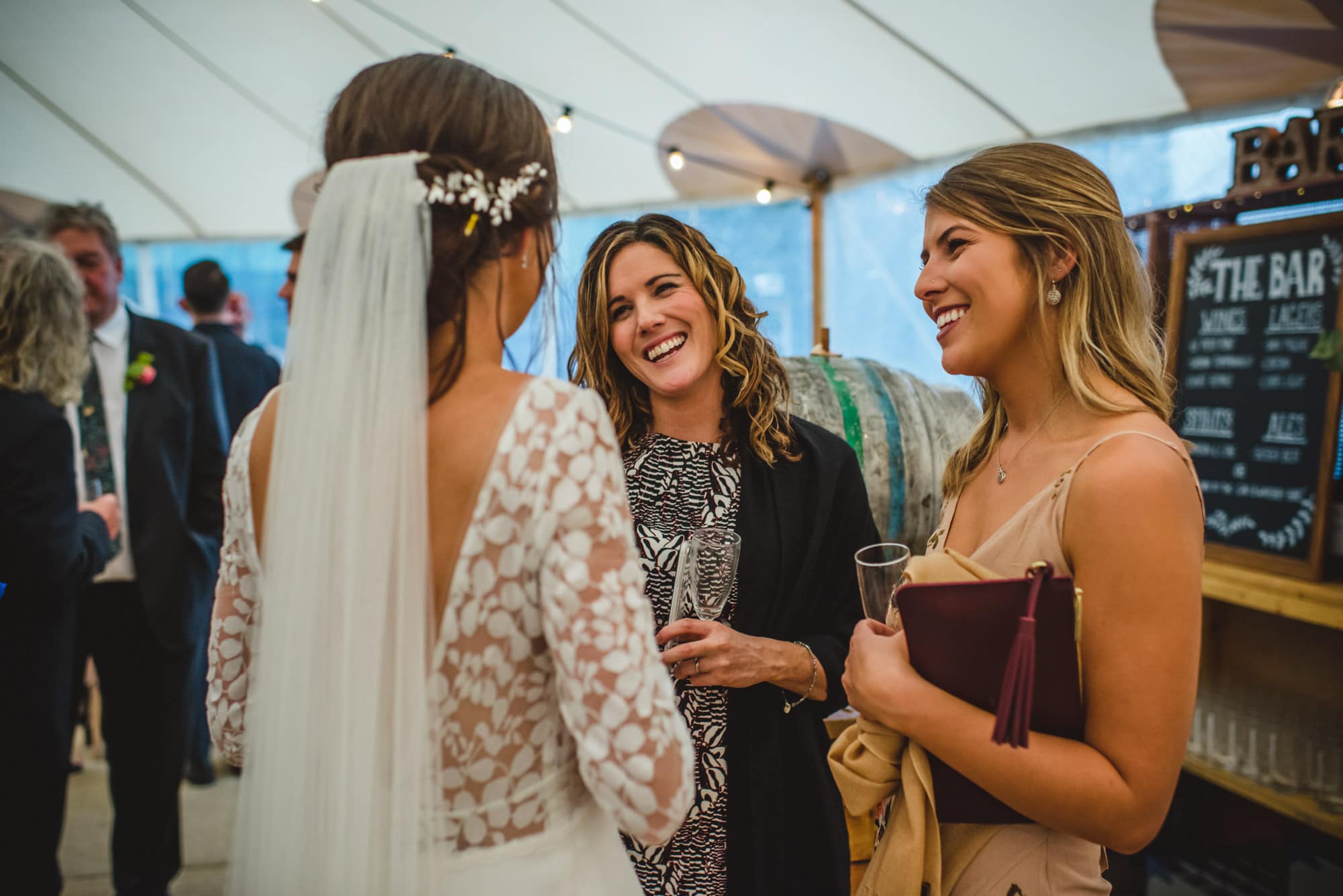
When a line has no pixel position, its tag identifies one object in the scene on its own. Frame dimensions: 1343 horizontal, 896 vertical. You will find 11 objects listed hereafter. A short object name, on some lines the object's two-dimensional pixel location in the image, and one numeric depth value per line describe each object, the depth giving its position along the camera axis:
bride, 0.91
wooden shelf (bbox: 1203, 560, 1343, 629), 2.32
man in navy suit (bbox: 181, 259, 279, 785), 3.95
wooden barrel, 2.12
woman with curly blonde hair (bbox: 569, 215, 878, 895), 1.56
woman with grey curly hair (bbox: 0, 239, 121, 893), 2.16
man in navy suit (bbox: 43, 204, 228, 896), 2.78
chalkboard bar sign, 2.54
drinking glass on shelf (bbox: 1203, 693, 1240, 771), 2.52
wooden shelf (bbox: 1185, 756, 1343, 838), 2.22
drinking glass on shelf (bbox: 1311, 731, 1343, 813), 2.29
